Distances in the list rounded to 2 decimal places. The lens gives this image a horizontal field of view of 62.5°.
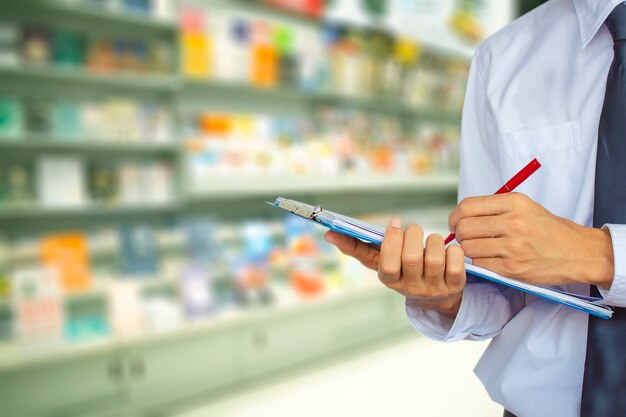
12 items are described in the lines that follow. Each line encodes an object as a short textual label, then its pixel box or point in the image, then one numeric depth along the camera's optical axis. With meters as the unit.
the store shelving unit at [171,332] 2.66
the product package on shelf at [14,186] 2.69
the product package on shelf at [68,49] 2.81
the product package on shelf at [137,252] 3.02
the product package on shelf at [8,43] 2.59
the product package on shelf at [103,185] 2.96
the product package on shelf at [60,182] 2.77
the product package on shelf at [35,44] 2.68
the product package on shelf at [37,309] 2.57
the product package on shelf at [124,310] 2.86
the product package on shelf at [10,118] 2.61
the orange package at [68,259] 2.78
